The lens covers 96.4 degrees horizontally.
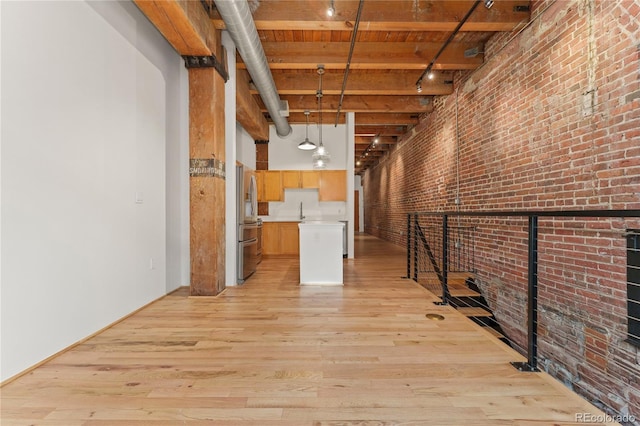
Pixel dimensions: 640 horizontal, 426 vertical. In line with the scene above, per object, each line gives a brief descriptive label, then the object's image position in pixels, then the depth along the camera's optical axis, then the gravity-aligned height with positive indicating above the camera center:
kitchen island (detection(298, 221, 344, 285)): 4.47 -0.65
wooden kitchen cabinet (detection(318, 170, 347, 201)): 7.55 +0.74
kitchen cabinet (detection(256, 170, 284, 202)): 7.64 +0.73
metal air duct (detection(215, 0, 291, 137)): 2.89 +2.07
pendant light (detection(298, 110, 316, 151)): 6.33 +1.49
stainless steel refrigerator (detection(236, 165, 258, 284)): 4.45 -0.15
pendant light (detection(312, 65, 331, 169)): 5.46 +1.26
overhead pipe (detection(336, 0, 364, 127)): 3.17 +2.26
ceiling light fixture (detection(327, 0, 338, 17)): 3.11 +2.22
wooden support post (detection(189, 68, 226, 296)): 3.78 +0.42
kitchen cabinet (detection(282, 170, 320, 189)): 7.62 +0.89
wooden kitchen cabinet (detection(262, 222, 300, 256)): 7.62 -0.71
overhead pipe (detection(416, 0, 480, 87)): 2.97 +2.31
